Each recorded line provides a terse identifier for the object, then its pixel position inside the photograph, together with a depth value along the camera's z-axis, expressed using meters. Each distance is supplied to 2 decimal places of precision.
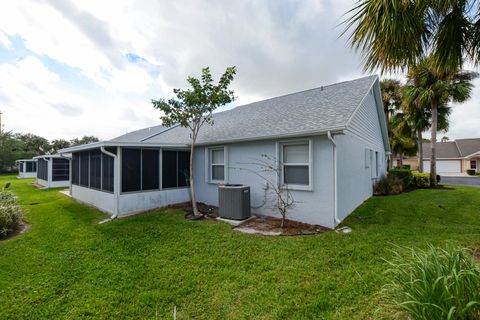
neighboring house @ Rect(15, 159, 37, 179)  25.48
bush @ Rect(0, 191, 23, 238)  5.99
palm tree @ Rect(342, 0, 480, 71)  3.30
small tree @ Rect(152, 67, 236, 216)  7.10
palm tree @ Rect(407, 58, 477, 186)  12.11
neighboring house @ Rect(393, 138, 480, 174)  28.30
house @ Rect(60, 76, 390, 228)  6.06
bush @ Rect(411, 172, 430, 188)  13.21
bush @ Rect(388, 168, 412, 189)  12.87
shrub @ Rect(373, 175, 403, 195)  10.96
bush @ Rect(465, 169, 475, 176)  26.39
